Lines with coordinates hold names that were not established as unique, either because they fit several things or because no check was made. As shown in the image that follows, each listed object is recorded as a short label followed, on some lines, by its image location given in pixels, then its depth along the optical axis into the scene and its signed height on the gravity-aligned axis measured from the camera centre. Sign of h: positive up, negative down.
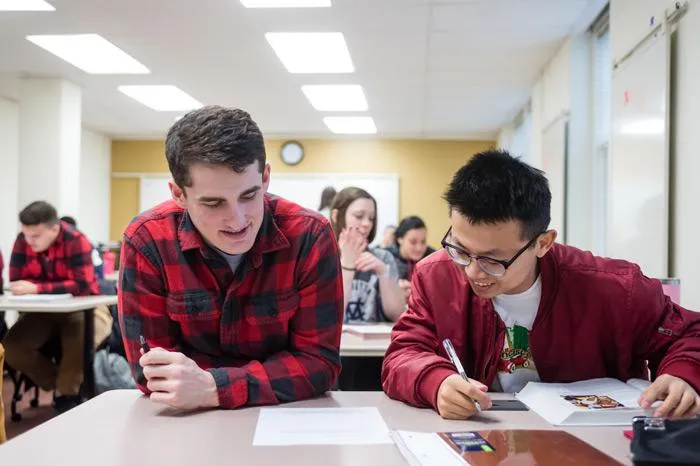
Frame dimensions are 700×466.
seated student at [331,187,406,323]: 2.85 -0.16
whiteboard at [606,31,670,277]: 3.00 +0.39
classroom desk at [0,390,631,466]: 0.97 -0.35
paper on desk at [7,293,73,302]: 3.79 -0.43
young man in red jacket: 1.36 -0.17
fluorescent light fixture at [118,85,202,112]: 6.56 +1.42
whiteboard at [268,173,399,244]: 9.39 +0.68
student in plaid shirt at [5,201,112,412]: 3.93 -0.42
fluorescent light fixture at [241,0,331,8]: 4.17 +1.48
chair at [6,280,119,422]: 3.96 -0.90
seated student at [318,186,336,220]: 4.38 +0.23
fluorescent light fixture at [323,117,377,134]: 8.12 +1.41
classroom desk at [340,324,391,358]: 2.38 -0.44
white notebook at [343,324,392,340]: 2.52 -0.41
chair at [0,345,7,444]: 1.99 -0.62
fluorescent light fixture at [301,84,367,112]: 6.43 +1.44
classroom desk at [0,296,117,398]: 3.56 -0.46
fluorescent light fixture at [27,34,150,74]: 5.02 +1.46
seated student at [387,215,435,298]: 4.47 -0.09
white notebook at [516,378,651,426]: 1.16 -0.33
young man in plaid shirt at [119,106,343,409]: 1.32 -0.10
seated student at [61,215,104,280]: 4.85 -0.28
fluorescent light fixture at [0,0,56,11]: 4.27 +1.49
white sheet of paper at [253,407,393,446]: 1.07 -0.35
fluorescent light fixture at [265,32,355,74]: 4.86 +1.46
